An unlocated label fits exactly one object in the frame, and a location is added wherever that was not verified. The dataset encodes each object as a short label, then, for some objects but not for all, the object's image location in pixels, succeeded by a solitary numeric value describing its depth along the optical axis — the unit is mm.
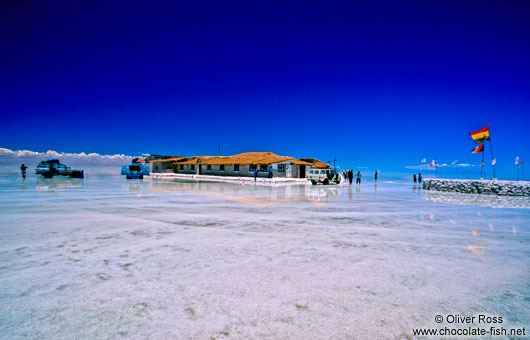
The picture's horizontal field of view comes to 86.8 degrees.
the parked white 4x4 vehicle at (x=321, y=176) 34938
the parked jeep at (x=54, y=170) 40594
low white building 44875
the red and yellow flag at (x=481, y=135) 31516
